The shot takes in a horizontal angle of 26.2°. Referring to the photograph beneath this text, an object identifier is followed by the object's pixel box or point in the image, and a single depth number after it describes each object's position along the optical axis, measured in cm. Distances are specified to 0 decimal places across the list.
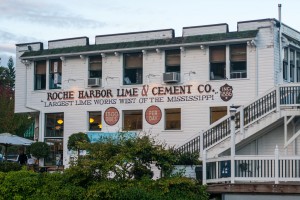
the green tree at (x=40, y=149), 3491
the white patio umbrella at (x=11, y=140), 3444
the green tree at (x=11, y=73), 9738
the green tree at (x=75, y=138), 3319
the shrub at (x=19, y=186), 2581
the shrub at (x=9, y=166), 2888
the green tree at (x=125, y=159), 2481
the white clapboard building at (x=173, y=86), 2856
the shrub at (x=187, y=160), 2606
